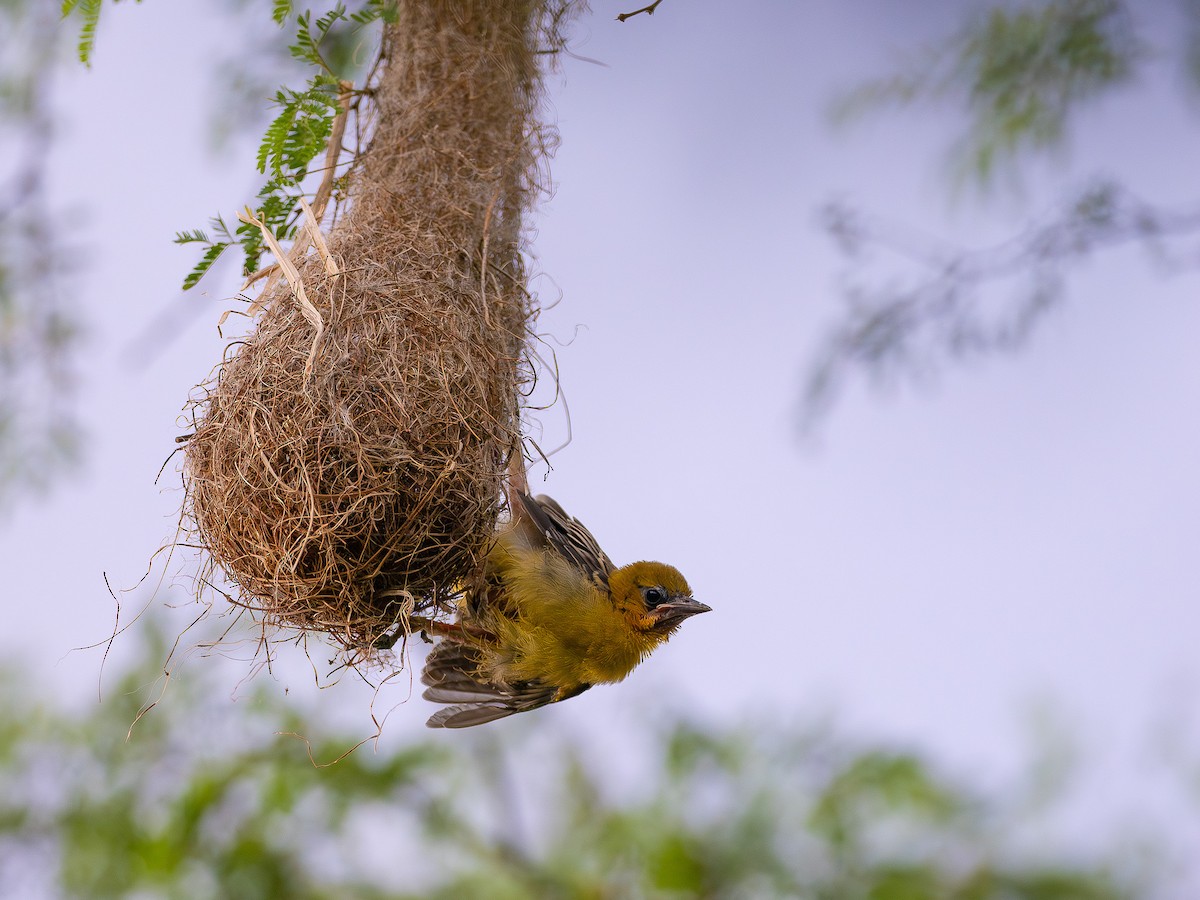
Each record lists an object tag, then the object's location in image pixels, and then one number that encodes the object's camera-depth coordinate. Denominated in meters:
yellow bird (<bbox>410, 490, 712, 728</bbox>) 4.78
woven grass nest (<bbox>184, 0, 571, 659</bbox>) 4.01
